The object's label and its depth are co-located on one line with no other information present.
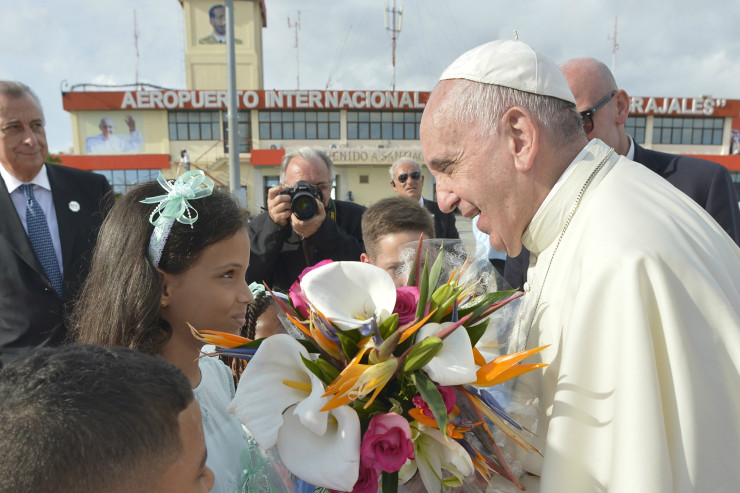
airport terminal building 34.75
